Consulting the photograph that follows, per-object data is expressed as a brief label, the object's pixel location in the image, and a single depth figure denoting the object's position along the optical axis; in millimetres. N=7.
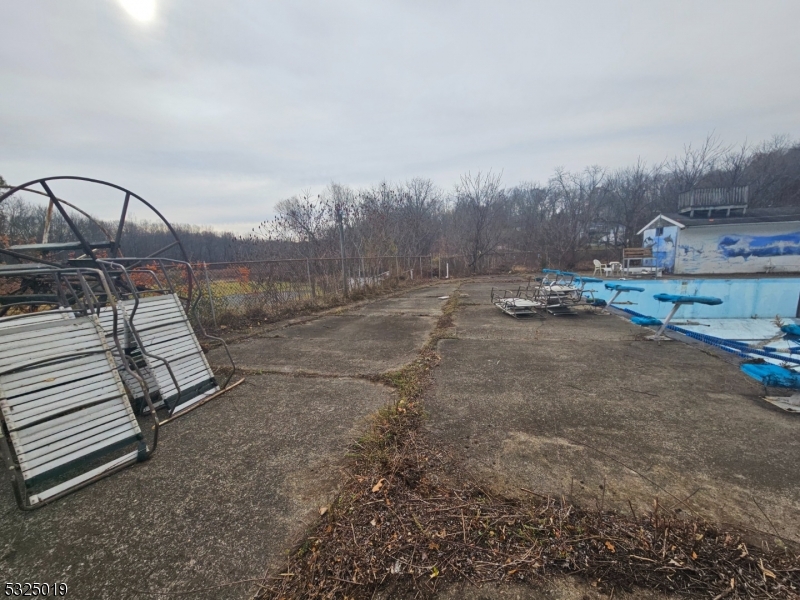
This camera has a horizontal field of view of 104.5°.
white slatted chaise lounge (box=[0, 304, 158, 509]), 2062
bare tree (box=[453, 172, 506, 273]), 21375
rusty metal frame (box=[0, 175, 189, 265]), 3604
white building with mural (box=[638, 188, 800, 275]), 16953
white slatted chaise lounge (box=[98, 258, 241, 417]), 3191
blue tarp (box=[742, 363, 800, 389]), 3377
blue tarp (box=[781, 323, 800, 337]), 3537
